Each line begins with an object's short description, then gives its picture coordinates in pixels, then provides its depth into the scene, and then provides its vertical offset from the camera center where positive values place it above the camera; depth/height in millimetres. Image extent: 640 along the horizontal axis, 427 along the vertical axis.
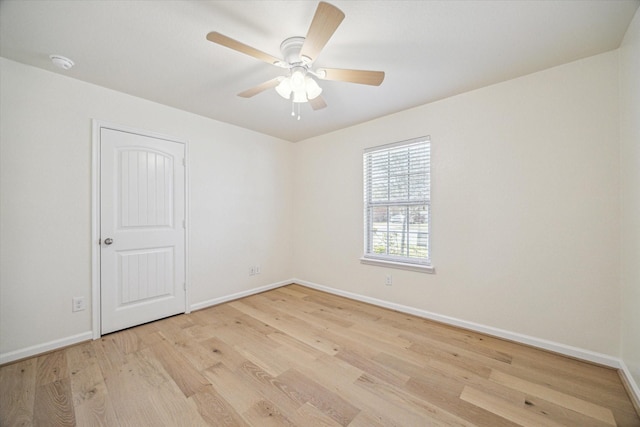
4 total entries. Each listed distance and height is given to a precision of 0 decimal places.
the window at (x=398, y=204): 2928 +112
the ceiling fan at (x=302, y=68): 1418 +1002
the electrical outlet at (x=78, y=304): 2326 -912
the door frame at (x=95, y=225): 2414 -163
